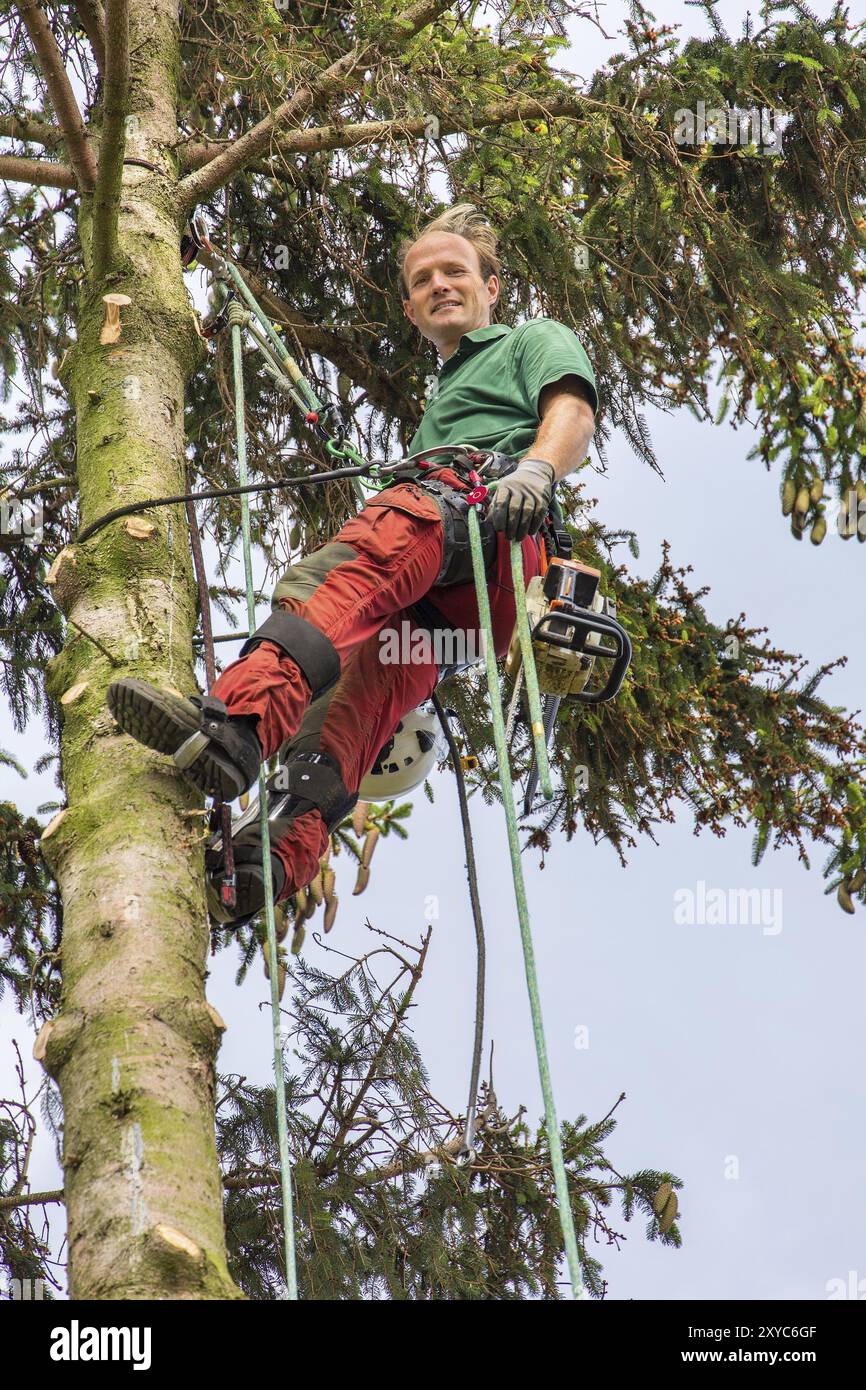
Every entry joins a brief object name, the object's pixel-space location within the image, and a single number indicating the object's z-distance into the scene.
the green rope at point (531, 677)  6.00
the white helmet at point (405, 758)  8.41
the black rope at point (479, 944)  7.48
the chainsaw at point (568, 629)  7.34
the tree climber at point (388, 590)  6.20
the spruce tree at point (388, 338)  7.63
